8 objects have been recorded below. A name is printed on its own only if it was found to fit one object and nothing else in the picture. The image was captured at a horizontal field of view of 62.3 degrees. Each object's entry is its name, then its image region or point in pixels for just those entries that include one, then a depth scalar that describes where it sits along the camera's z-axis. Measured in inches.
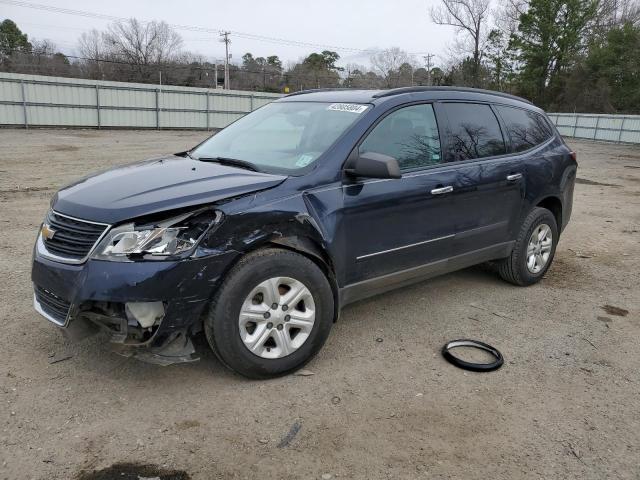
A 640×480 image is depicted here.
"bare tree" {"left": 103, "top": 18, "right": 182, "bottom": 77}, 2482.8
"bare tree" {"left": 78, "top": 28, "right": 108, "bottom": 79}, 1977.1
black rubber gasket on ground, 140.0
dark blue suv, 113.6
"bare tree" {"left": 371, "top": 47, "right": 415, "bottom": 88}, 2746.1
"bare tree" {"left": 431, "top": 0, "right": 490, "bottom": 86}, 1908.7
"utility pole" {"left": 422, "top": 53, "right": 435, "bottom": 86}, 3045.8
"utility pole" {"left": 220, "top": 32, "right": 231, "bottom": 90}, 2262.6
